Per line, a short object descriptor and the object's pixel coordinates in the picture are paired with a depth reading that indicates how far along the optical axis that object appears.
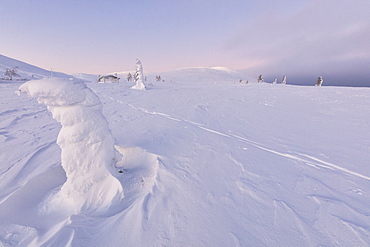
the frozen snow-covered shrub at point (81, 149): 2.45
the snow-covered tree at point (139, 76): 21.25
